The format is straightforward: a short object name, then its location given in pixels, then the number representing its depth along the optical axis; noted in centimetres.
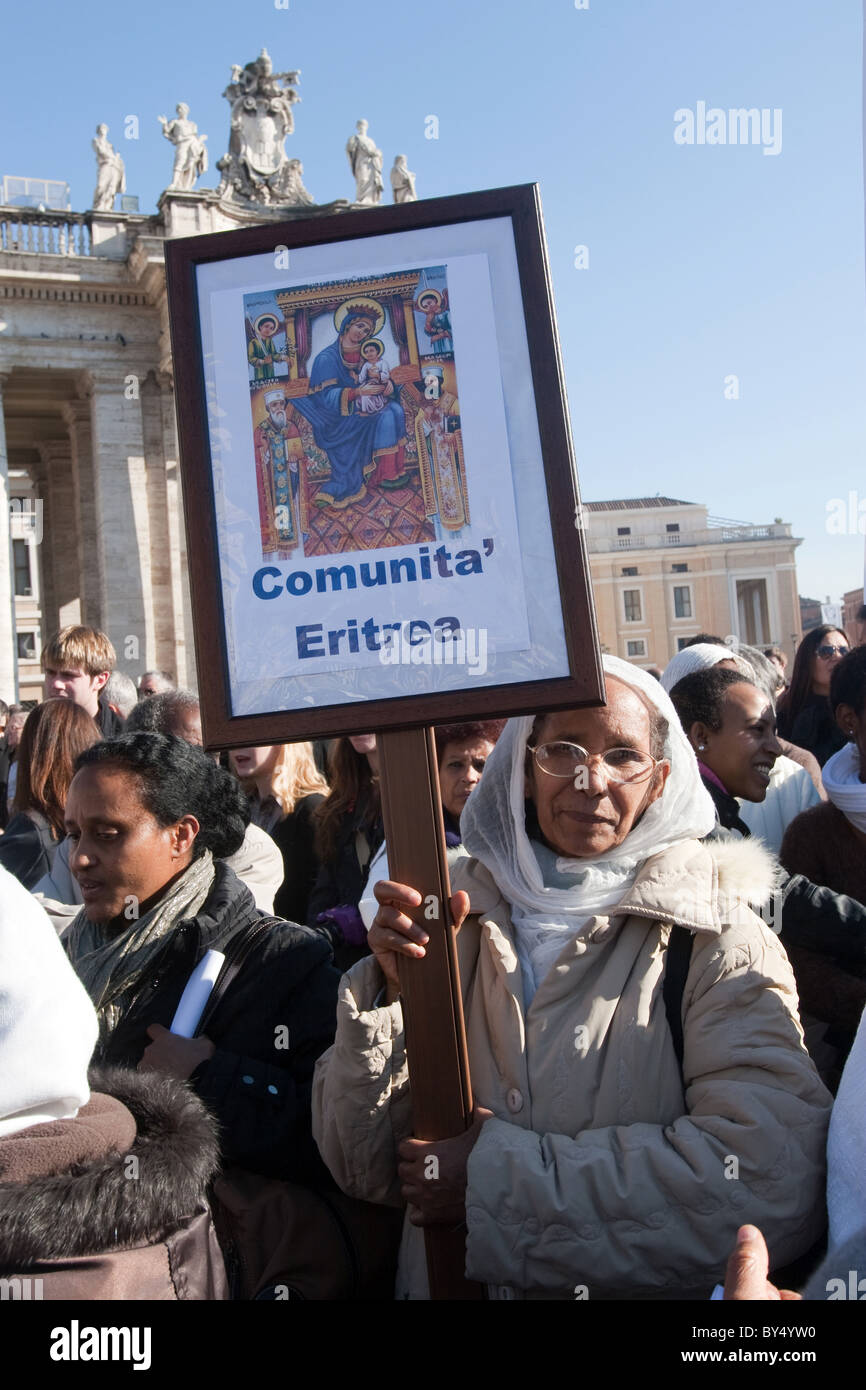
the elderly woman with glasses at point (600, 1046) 231
